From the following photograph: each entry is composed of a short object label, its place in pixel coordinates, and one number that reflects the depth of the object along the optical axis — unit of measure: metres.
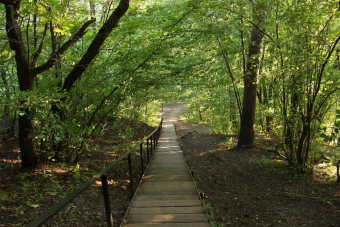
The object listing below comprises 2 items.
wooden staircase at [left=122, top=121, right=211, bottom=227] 3.36
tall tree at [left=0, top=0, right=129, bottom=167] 4.10
